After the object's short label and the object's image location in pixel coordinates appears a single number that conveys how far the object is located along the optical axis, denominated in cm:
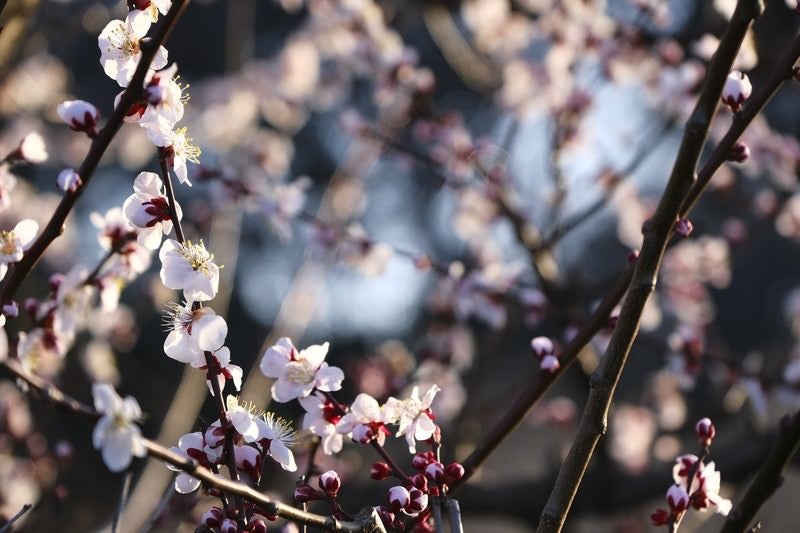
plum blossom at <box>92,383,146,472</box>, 84
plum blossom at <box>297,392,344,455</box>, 92
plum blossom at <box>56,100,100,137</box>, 91
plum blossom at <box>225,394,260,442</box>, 88
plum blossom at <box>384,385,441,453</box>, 90
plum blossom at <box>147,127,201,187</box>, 90
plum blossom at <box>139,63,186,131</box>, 90
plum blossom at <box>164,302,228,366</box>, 89
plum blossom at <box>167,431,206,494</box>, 89
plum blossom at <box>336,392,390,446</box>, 91
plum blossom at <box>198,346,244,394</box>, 91
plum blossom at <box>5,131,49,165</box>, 97
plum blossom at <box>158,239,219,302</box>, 91
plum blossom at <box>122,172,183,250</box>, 91
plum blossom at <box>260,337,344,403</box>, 92
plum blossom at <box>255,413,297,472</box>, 90
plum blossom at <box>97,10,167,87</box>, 92
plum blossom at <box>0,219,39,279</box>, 93
